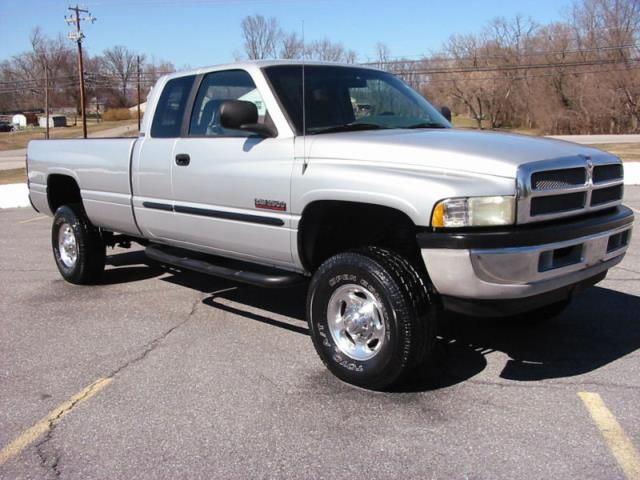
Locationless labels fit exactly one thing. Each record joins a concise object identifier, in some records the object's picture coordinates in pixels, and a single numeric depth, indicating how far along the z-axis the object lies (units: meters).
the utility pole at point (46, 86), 61.98
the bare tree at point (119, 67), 91.57
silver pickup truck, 3.45
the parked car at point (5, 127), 94.43
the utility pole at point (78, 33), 51.47
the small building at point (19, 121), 102.36
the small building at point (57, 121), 97.62
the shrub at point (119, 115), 95.69
